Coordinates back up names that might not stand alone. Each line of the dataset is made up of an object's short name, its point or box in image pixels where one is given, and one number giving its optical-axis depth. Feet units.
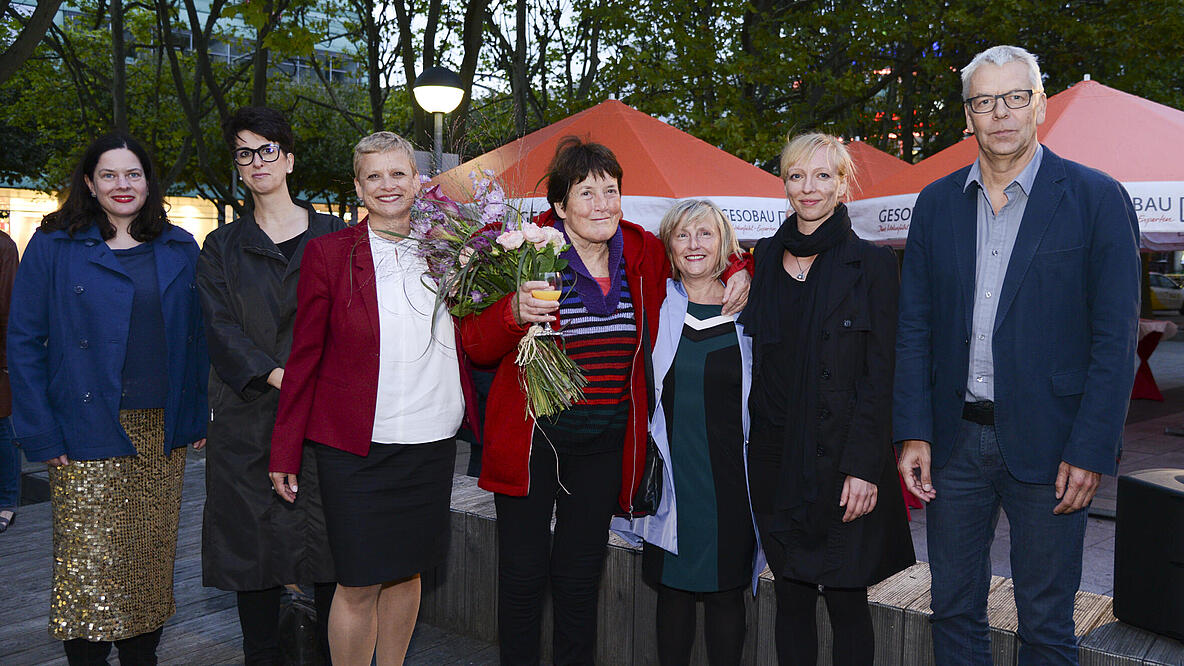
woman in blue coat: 9.91
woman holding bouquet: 9.53
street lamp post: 29.84
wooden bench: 9.18
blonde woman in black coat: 8.82
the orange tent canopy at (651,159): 20.25
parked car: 107.65
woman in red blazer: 9.33
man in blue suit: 7.77
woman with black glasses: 10.03
